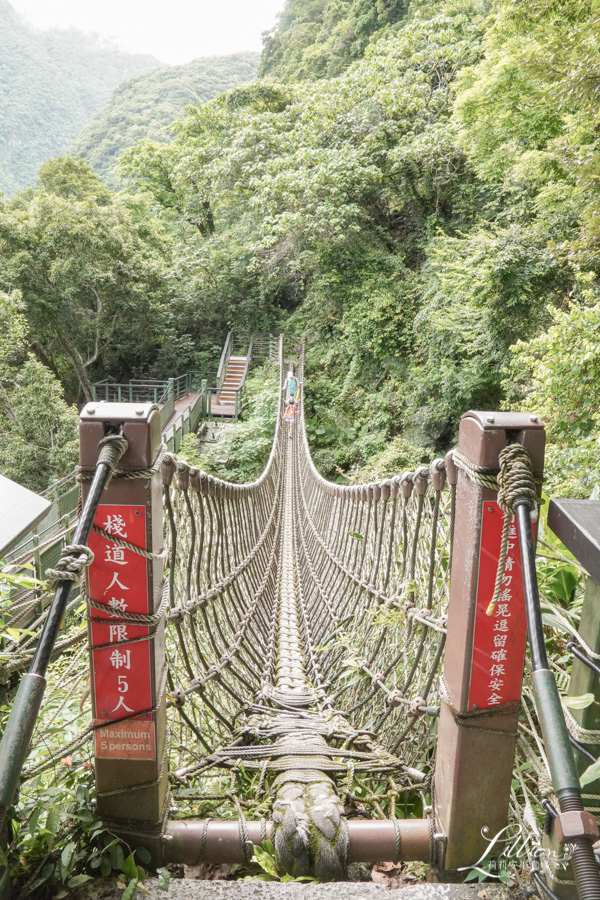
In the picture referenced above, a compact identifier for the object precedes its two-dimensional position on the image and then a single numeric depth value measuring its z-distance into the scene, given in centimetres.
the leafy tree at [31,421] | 758
